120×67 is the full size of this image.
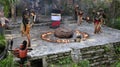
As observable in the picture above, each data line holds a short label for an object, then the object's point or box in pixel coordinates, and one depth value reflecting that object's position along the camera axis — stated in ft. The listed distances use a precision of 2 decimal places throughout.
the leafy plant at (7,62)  14.01
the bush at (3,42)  17.20
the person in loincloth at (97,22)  20.66
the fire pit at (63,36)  18.82
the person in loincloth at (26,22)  17.28
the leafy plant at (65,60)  15.99
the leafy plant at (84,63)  15.22
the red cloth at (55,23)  23.04
